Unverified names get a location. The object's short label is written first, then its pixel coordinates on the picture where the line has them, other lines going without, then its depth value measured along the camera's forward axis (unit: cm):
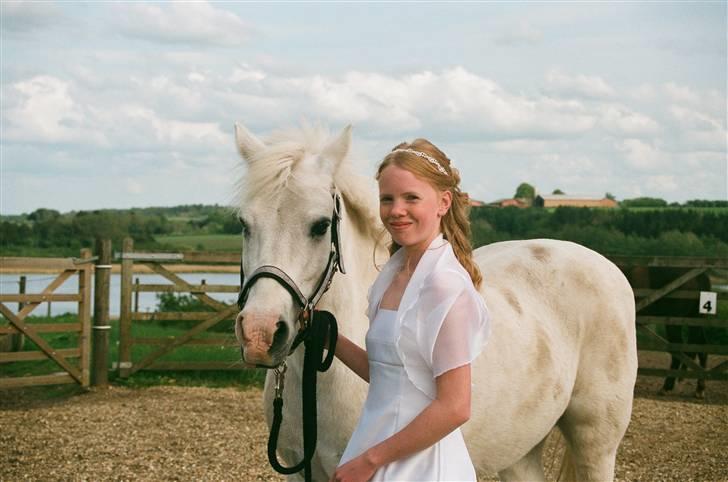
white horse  258
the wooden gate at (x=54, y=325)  891
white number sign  1005
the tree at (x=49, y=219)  3514
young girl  181
